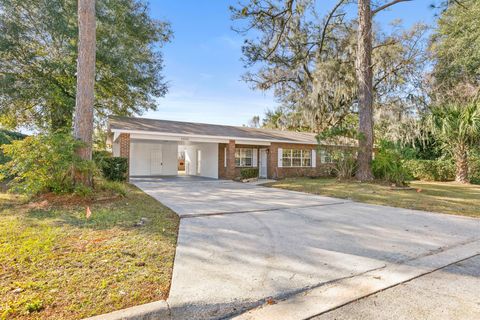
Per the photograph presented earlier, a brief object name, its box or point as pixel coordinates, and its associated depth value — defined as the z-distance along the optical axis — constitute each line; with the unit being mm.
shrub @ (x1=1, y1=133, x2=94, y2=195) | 6414
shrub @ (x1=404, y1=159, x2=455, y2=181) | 16859
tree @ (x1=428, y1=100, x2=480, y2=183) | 13945
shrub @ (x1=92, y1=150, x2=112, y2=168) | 7888
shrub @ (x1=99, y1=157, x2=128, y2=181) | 11648
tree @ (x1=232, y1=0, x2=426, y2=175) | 13352
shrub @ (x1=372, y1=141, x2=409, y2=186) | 12020
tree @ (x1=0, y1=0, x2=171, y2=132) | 13680
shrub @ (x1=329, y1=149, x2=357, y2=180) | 13656
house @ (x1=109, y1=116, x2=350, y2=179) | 15454
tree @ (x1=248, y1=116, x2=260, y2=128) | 47619
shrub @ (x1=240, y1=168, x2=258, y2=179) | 15664
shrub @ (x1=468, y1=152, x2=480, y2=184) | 15414
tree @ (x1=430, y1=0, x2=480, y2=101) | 15724
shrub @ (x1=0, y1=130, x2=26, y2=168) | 10988
